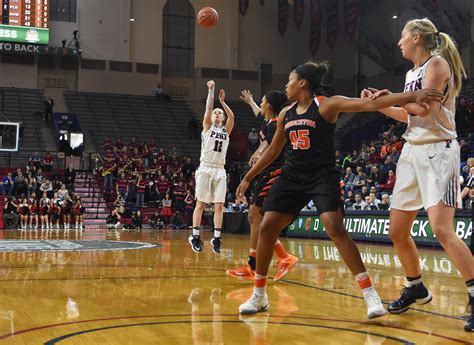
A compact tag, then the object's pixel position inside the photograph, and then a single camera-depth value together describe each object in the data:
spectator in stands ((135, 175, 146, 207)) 23.42
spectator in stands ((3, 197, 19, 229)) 20.31
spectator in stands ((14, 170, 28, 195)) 21.82
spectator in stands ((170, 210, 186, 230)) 22.84
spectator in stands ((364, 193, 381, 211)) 14.68
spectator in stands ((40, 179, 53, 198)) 21.75
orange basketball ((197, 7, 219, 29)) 12.80
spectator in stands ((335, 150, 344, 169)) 21.88
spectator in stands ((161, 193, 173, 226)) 22.59
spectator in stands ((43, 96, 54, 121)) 28.11
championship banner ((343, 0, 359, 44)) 26.91
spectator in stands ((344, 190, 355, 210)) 16.39
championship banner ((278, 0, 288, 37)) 30.16
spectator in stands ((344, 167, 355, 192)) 17.70
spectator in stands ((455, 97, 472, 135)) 19.71
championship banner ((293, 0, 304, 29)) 28.69
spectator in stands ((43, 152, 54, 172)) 24.44
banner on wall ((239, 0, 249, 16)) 30.22
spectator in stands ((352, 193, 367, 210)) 15.27
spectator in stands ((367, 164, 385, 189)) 16.88
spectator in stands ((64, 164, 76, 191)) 23.64
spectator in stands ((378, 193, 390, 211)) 14.13
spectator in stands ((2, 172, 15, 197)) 21.58
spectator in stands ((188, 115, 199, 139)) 30.17
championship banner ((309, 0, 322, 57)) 27.59
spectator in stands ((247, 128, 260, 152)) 28.56
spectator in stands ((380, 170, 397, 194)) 15.78
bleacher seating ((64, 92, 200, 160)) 29.36
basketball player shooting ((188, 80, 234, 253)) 8.97
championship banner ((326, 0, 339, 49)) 28.14
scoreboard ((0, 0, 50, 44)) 26.19
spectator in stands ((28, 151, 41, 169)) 23.72
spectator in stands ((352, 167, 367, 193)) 17.28
